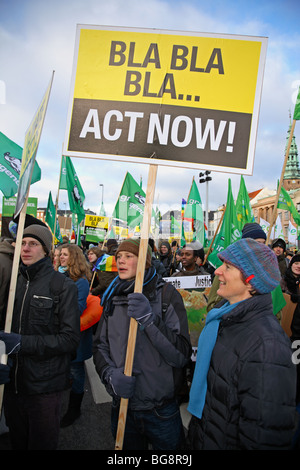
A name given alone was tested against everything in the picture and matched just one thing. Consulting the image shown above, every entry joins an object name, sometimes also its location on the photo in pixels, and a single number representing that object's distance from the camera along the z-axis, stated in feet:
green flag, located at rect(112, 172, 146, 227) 28.60
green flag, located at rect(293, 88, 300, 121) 11.07
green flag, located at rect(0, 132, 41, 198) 17.61
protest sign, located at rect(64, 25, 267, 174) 6.19
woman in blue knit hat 4.24
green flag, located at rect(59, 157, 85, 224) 27.04
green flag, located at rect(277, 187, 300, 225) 28.02
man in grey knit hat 6.78
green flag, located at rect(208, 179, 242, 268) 21.57
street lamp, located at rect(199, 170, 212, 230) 72.13
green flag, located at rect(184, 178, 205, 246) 30.44
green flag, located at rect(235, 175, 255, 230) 26.50
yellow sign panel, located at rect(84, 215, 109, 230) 36.32
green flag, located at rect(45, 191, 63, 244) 30.32
